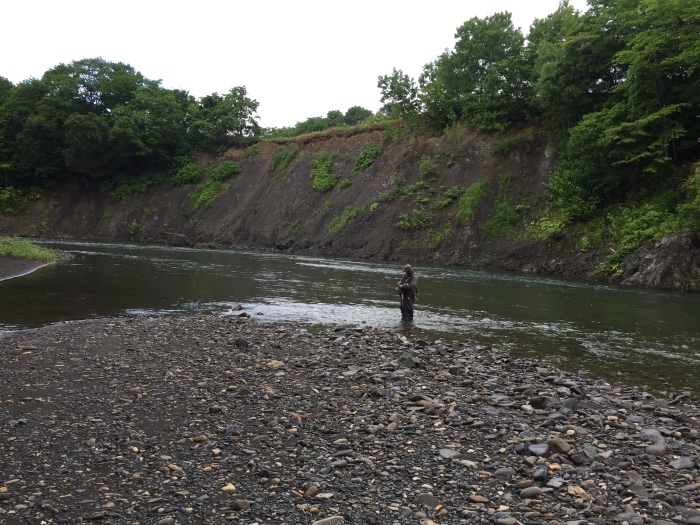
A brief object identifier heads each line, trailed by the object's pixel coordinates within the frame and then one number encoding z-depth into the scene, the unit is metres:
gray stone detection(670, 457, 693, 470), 6.09
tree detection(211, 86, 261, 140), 70.50
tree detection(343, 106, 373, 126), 100.69
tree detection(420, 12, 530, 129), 44.75
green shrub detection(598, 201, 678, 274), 27.86
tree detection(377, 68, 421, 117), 50.66
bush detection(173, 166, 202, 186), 66.50
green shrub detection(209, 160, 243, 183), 64.44
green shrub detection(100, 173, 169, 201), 67.81
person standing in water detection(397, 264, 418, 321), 16.47
